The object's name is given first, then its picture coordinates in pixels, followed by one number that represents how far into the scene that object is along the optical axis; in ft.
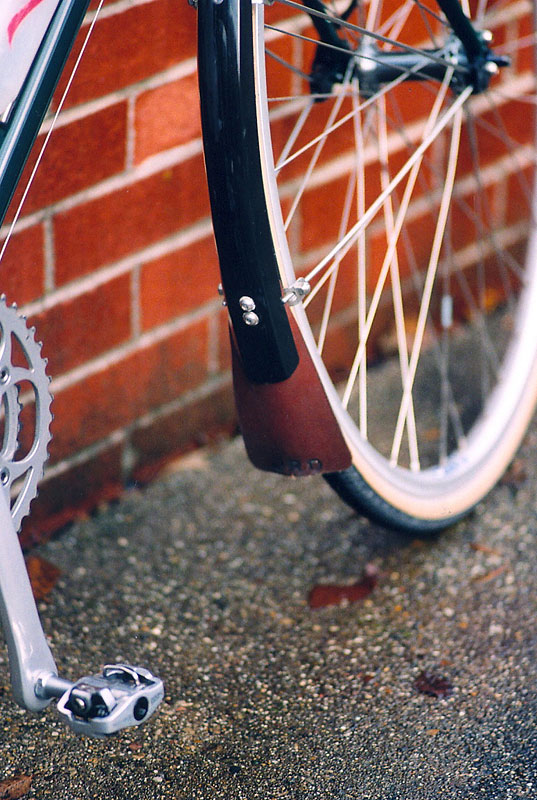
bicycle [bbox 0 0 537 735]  4.65
